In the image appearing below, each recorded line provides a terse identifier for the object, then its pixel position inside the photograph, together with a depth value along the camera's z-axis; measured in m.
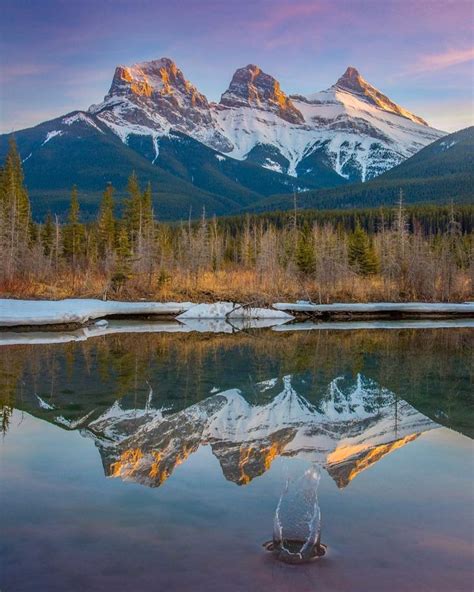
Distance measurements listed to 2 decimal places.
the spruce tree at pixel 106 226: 52.06
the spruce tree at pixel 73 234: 52.03
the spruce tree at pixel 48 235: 50.19
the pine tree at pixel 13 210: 35.78
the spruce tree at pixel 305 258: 41.72
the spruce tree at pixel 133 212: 53.35
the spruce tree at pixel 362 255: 44.84
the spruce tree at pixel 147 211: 52.00
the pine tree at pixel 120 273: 33.38
